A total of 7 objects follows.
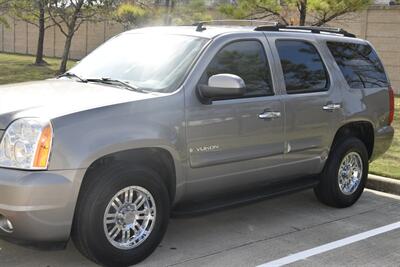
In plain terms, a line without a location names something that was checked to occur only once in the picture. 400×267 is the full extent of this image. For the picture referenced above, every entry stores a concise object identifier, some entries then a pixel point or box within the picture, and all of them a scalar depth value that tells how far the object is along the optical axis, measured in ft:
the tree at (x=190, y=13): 56.08
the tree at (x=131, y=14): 66.30
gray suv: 13.03
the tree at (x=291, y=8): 47.96
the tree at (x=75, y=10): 69.41
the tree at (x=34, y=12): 72.49
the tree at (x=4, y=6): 69.28
